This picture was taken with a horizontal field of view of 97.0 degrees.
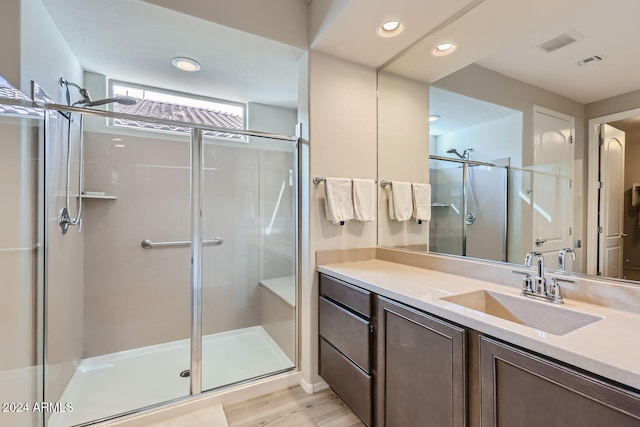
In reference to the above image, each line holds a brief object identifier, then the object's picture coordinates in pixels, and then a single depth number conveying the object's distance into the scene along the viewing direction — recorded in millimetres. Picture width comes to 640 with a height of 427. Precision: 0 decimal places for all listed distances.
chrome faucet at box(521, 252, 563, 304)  1199
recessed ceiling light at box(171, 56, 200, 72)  2152
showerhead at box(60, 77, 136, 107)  1942
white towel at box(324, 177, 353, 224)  1987
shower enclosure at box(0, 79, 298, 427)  1795
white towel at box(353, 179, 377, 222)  2086
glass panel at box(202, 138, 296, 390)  2311
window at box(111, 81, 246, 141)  2520
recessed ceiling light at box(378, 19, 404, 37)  1703
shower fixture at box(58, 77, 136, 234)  1858
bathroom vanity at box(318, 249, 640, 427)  748
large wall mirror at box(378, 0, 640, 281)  1215
